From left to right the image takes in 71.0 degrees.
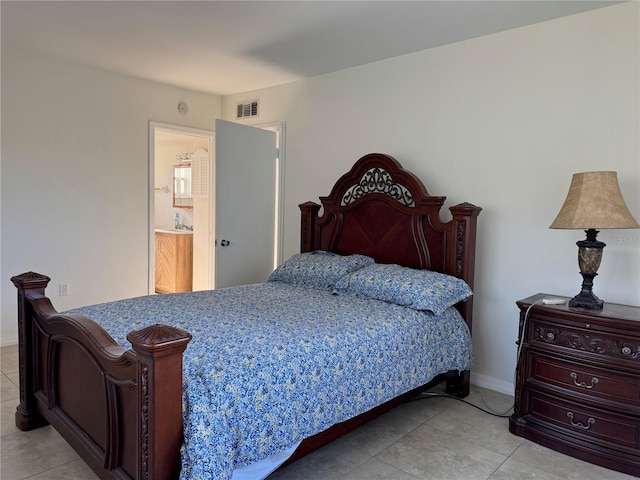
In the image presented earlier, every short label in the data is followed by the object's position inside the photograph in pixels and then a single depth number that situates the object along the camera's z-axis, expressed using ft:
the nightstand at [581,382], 7.32
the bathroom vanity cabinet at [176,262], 19.20
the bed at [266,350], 4.89
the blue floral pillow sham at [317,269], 10.78
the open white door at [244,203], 13.55
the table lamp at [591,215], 7.61
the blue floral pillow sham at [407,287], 8.96
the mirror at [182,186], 22.66
